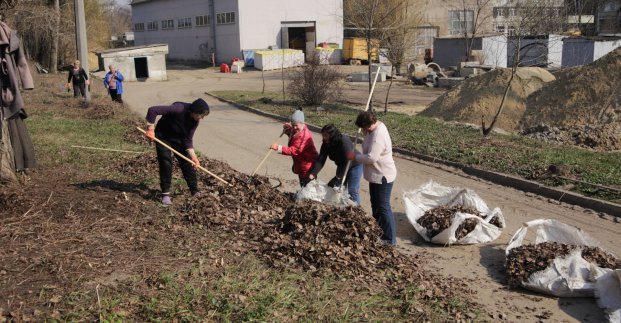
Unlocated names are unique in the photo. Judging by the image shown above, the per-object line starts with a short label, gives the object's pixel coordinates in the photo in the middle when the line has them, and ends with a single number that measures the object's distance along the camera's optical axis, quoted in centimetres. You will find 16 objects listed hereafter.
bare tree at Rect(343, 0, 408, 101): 1923
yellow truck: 4641
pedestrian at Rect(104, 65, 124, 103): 1984
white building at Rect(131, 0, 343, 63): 4666
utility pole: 1920
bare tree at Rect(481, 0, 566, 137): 1391
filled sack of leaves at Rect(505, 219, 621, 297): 582
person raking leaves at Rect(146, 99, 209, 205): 748
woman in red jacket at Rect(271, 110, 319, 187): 798
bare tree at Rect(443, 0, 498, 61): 3597
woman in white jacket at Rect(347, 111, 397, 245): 680
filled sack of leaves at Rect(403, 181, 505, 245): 730
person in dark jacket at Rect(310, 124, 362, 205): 778
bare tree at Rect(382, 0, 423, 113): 2022
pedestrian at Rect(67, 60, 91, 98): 1977
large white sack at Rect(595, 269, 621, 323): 540
